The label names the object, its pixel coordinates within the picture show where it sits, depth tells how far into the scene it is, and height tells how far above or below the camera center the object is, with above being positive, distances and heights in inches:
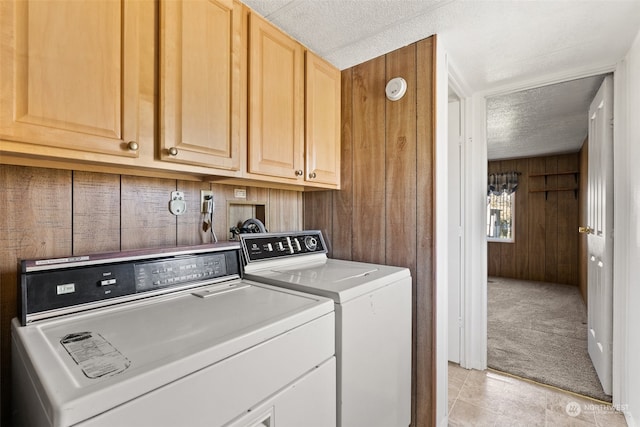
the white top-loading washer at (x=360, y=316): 46.4 -17.3
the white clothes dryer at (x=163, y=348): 24.4 -12.9
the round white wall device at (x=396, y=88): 67.5 +28.0
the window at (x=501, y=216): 235.5 -1.5
